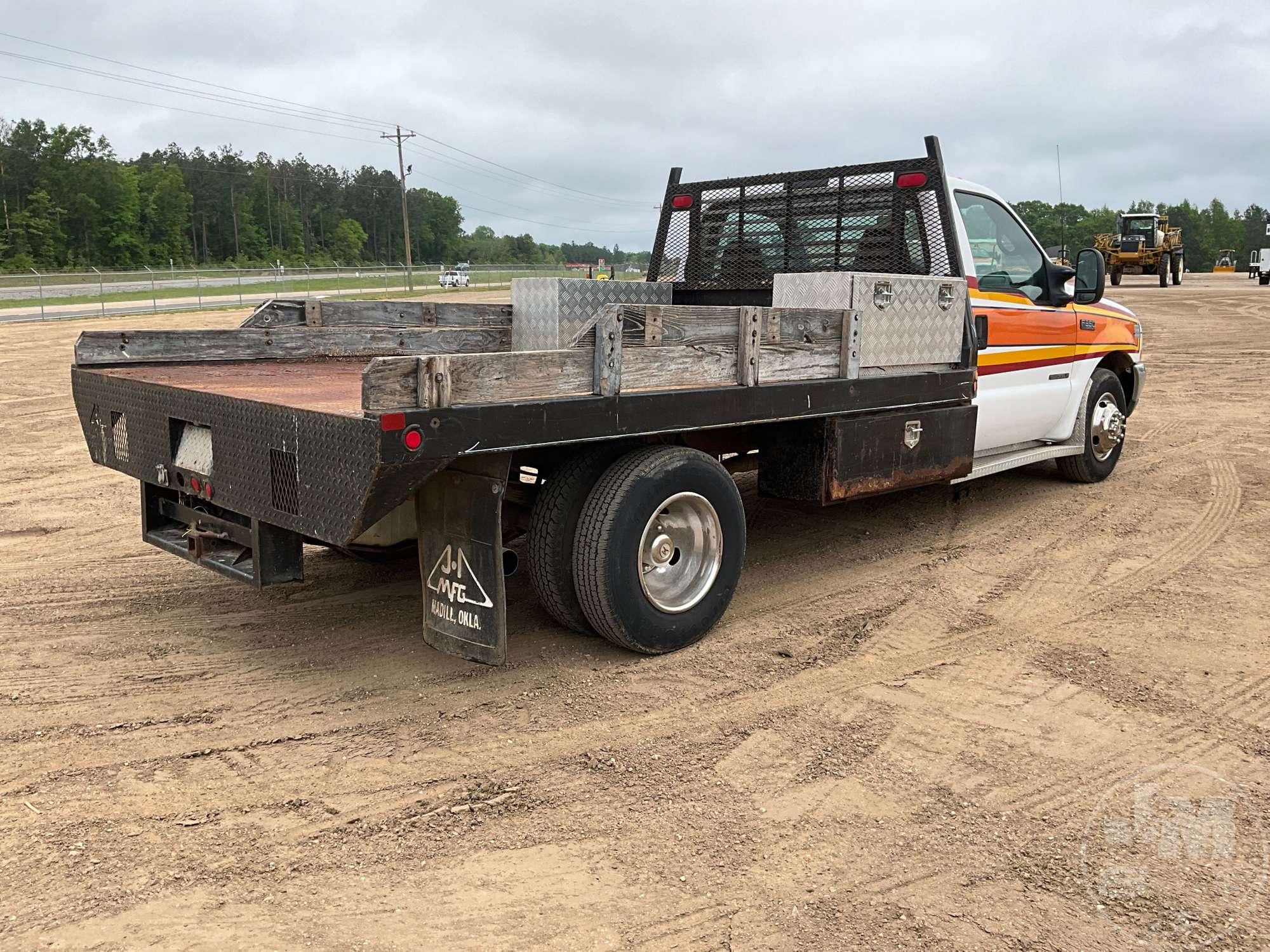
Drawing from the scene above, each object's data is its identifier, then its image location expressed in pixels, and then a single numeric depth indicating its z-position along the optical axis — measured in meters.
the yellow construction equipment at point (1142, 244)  38.38
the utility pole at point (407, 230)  47.91
